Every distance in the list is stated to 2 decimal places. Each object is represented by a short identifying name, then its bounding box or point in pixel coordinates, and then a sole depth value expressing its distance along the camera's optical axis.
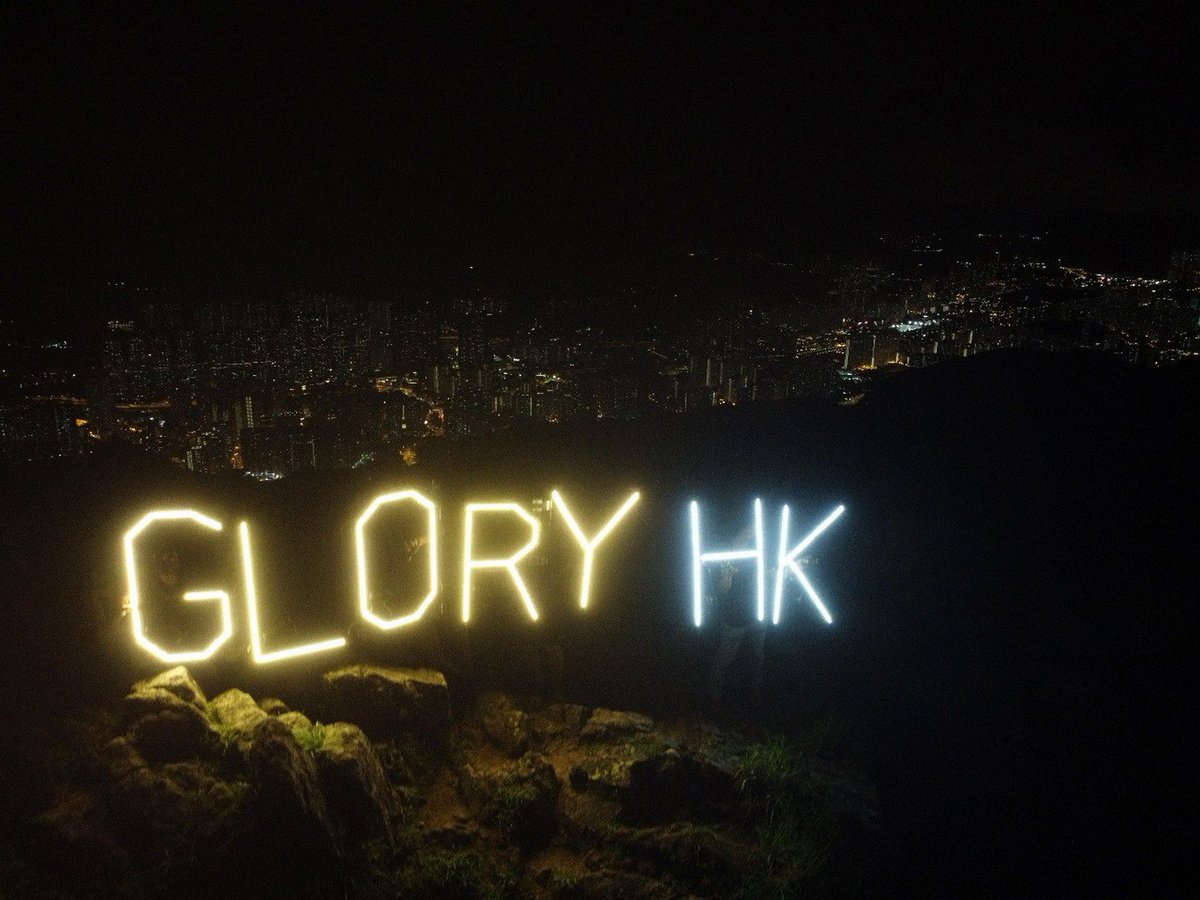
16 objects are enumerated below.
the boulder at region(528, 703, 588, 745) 6.53
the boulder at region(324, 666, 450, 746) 6.11
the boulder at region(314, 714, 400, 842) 5.34
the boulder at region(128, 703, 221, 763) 5.23
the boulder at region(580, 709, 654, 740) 6.44
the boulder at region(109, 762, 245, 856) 4.85
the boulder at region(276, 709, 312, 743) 5.63
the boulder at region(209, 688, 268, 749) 5.40
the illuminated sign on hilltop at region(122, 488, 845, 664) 5.64
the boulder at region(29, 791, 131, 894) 4.64
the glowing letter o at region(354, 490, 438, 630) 6.23
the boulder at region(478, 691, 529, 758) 6.40
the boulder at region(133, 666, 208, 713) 5.43
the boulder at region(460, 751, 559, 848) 5.64
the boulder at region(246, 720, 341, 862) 4.93
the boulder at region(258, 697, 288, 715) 5.89
